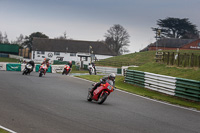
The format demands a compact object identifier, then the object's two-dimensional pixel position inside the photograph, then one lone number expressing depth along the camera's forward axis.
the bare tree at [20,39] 169.91
